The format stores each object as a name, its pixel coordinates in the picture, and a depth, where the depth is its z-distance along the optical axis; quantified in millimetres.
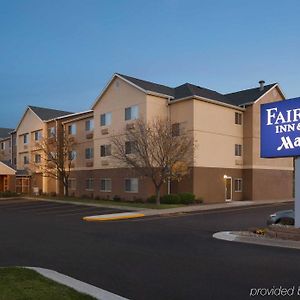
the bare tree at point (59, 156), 44812
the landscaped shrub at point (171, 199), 31338
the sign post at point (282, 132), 13469
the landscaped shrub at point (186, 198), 31562
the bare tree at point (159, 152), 30156
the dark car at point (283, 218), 14545
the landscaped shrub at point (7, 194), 48231
